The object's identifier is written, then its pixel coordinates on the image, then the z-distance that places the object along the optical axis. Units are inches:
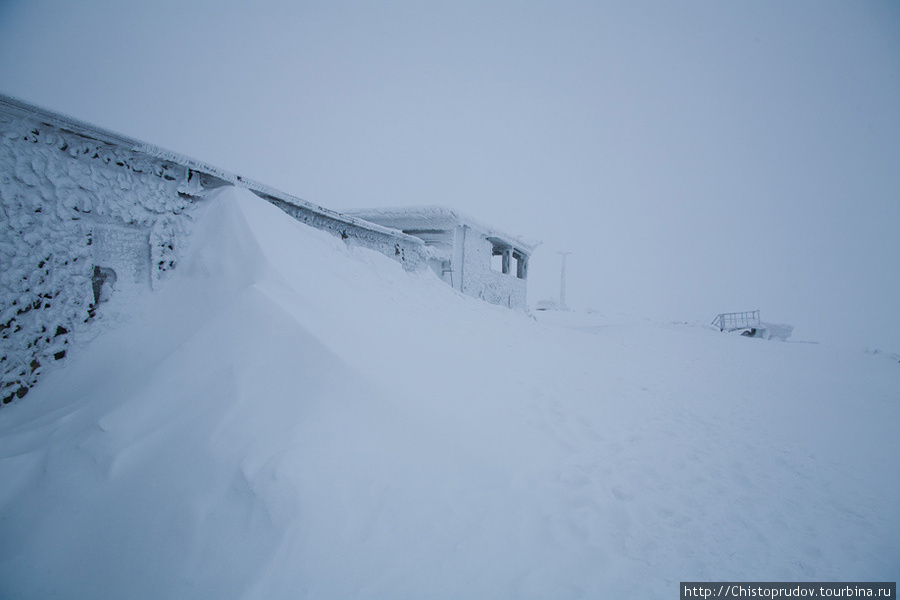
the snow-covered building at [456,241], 442.6
